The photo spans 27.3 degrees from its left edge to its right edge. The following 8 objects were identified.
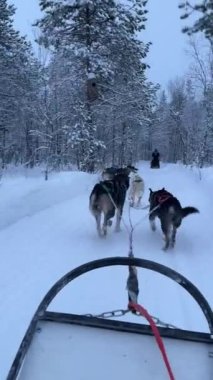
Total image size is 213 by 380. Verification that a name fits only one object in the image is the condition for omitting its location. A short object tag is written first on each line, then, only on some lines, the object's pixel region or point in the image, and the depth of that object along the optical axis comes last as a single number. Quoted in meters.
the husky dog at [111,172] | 13.21
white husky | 11.70
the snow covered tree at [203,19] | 11.88
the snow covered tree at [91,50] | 20.41
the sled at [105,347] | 2.07
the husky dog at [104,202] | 7.36
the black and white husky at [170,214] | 6.79
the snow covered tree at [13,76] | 26.67
